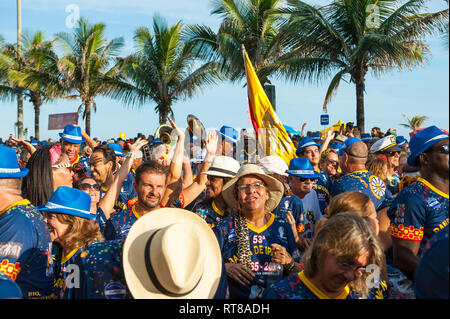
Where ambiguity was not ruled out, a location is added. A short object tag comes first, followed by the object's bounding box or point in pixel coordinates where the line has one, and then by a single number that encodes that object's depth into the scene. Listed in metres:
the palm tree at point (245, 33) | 22.61
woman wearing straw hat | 3.73
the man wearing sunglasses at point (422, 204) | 3.28
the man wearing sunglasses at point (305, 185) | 5.64
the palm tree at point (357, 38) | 16.86
